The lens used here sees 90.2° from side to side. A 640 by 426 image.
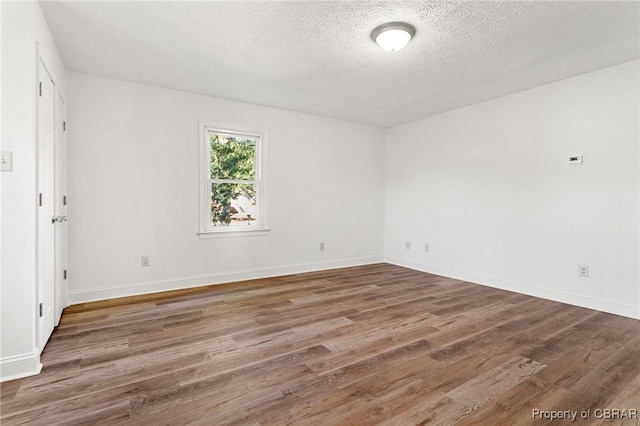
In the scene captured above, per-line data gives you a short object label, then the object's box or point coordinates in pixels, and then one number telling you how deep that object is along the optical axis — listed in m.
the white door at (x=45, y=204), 2.22
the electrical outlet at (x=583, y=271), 3.43
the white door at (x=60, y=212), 2.87
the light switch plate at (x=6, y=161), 1.90
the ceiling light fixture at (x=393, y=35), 2.51
